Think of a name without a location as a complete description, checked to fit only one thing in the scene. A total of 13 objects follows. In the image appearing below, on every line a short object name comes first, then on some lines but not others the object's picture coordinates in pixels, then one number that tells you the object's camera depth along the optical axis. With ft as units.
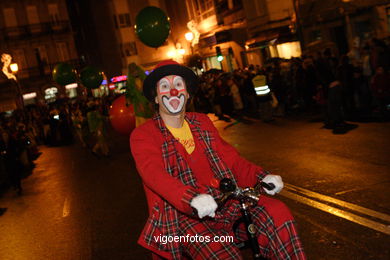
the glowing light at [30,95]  155.84
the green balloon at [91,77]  54.75
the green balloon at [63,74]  54.94
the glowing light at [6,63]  68.13
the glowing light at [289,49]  64.64
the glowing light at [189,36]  80.79
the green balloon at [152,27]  34.30
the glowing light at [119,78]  151.33
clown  7.95
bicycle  7.85
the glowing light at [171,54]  140.77
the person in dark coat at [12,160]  36.52
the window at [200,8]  96.16
